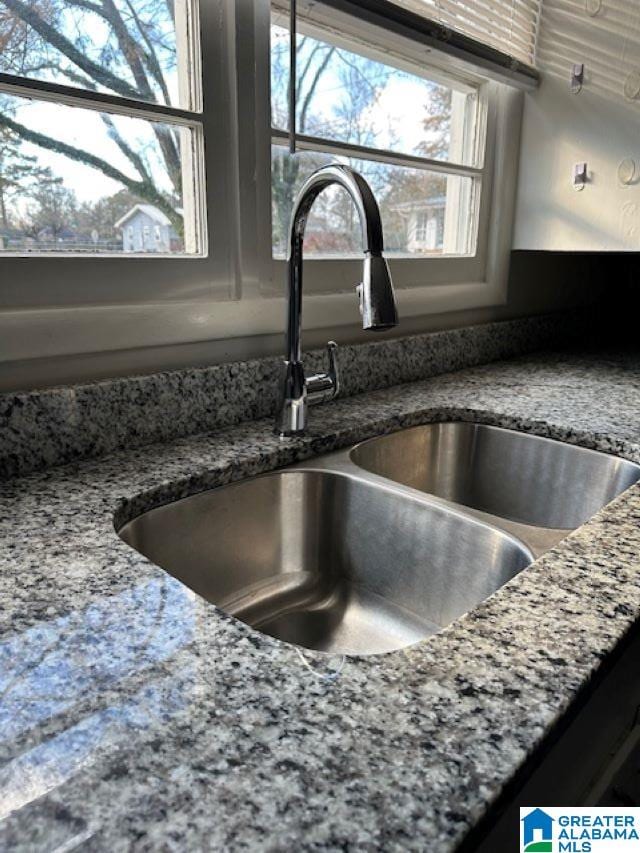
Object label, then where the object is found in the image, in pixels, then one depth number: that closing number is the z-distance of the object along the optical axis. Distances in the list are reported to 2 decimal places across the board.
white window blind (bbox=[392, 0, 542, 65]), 1.21
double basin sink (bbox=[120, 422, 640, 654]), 0.71
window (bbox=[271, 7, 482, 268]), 1.07
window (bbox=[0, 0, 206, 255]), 0.76
